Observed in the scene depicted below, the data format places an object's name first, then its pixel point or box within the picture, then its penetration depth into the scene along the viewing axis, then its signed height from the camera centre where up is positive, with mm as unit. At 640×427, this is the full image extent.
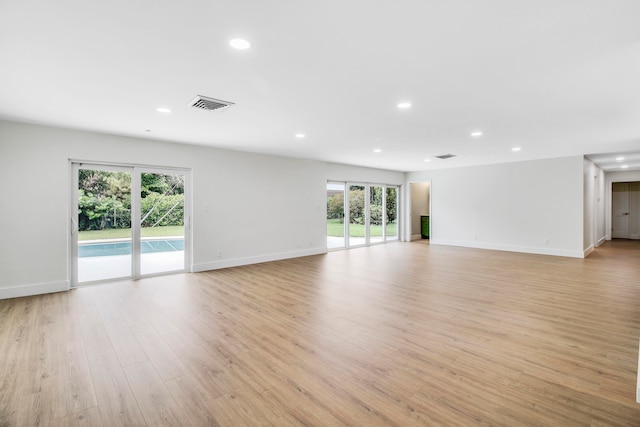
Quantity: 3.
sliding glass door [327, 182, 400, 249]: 9117 -73
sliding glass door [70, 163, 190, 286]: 5168 -176
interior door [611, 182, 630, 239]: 11984 +41
